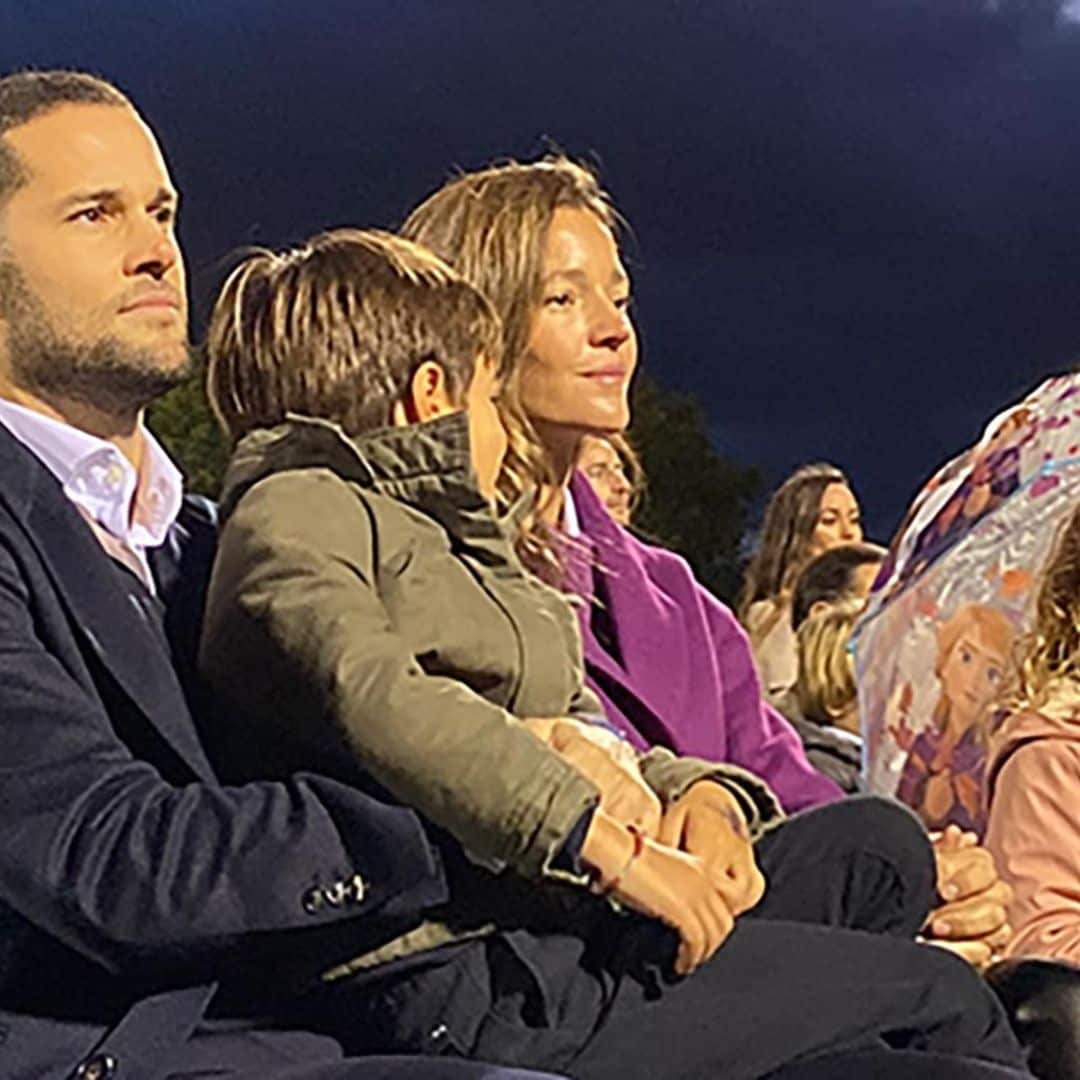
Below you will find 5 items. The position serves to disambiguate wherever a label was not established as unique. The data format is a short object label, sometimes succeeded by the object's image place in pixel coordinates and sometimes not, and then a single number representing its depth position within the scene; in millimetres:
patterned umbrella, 3531
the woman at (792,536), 6695
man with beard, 1984
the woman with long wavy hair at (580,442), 2891
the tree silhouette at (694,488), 18719
